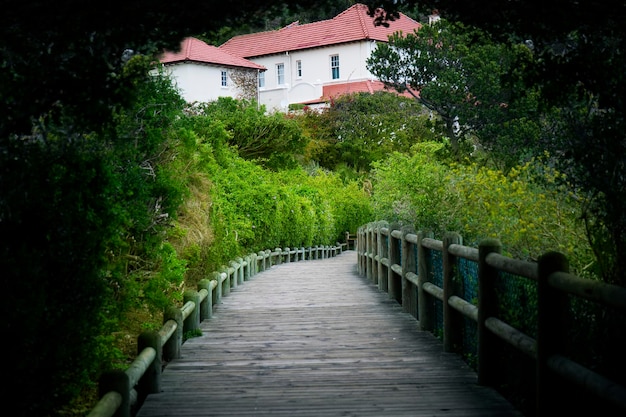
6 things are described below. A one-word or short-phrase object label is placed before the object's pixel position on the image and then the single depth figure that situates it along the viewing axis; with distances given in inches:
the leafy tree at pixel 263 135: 1330.0
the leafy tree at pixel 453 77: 1109.1
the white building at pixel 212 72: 2148.1
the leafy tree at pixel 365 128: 1835.6
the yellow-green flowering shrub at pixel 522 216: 377.1
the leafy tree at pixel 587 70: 190.5
